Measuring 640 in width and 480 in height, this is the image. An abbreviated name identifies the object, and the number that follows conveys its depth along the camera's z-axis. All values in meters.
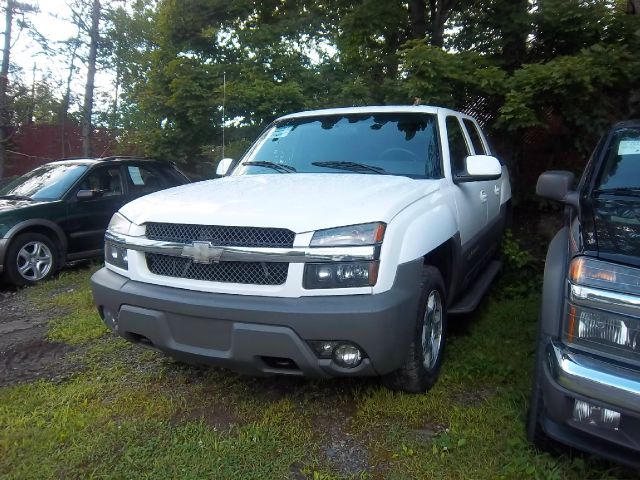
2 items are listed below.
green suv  6.09
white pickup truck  2.56
